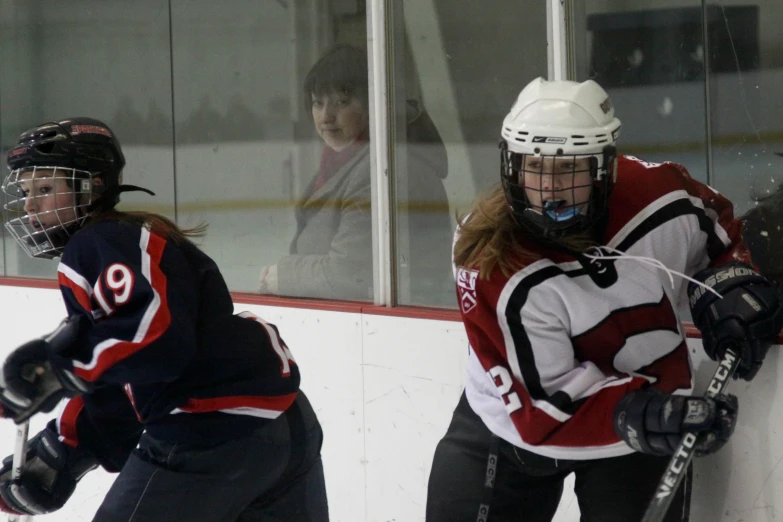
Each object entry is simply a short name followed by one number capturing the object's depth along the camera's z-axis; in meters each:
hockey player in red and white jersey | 12.44
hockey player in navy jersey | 12.56
